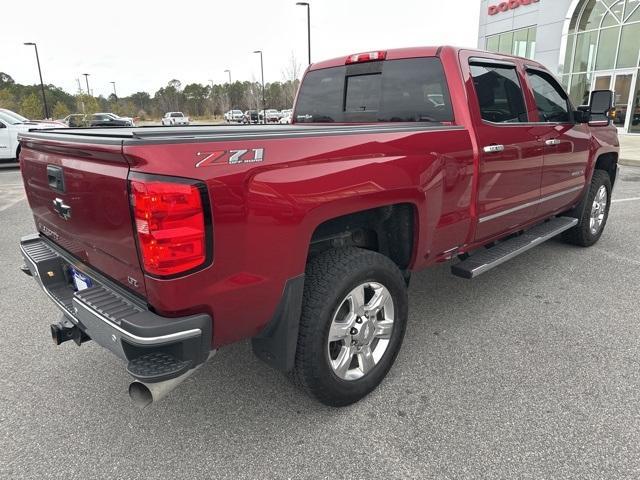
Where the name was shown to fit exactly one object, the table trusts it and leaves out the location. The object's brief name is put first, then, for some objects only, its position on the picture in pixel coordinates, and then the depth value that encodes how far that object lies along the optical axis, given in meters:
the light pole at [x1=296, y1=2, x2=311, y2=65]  29.20
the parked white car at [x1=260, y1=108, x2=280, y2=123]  48.93
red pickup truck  1.71
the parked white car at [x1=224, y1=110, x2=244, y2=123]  55.55
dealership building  18.97
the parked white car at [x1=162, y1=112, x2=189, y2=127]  45.62
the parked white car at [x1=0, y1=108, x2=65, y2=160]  12.45
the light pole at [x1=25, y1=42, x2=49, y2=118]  38.16
